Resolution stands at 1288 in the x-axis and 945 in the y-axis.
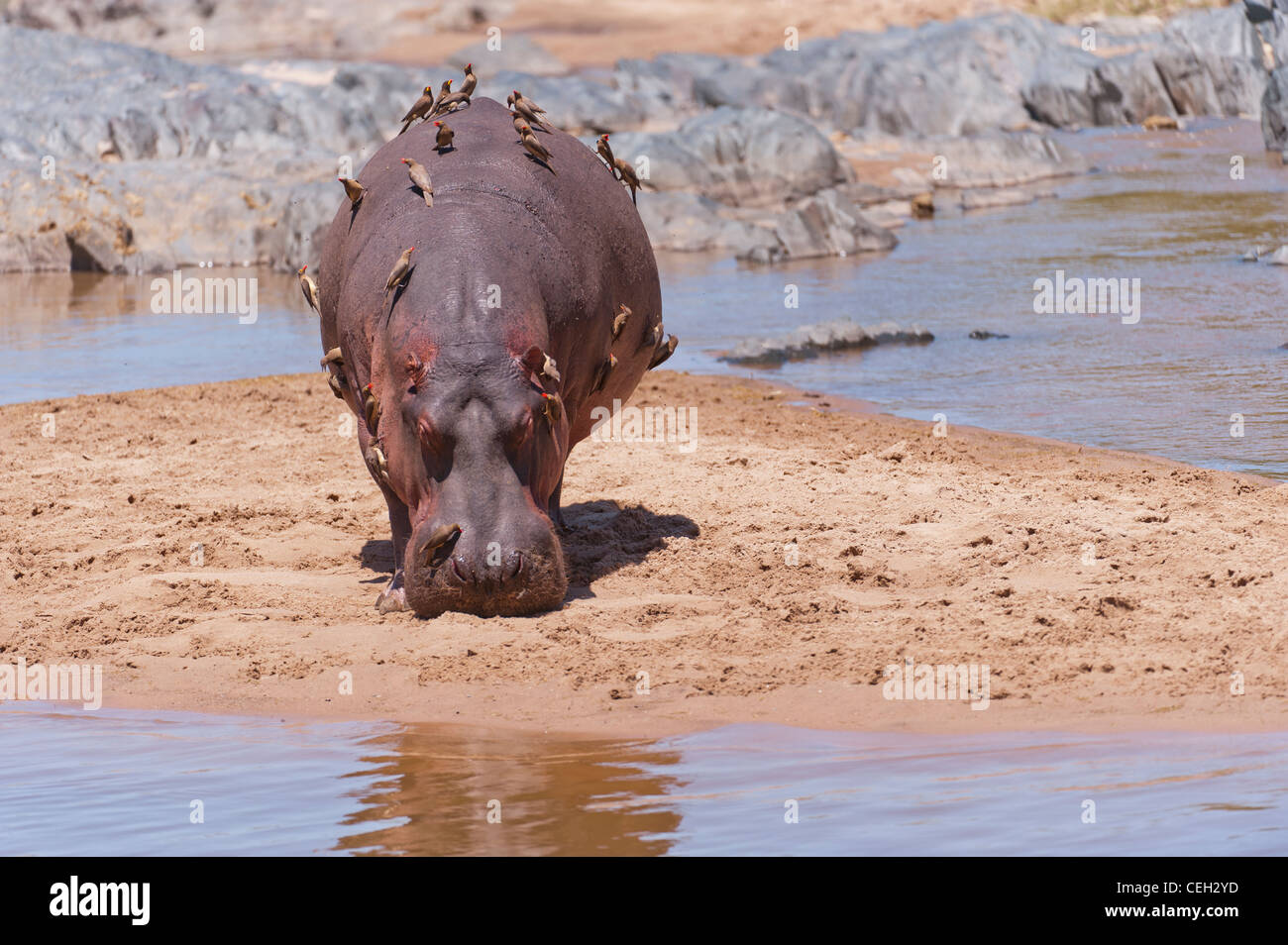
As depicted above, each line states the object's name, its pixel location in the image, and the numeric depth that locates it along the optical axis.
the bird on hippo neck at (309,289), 15.51
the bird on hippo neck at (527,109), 16.30
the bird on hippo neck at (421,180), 14.81
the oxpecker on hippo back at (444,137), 15.39
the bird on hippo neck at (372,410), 13.91
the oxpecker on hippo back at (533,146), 15.48
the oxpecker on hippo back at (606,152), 16.75
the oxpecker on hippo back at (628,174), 17.39
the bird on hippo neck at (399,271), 13.91
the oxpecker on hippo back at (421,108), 16.21
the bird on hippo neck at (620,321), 15.77
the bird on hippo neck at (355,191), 15.38
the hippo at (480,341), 13.31
